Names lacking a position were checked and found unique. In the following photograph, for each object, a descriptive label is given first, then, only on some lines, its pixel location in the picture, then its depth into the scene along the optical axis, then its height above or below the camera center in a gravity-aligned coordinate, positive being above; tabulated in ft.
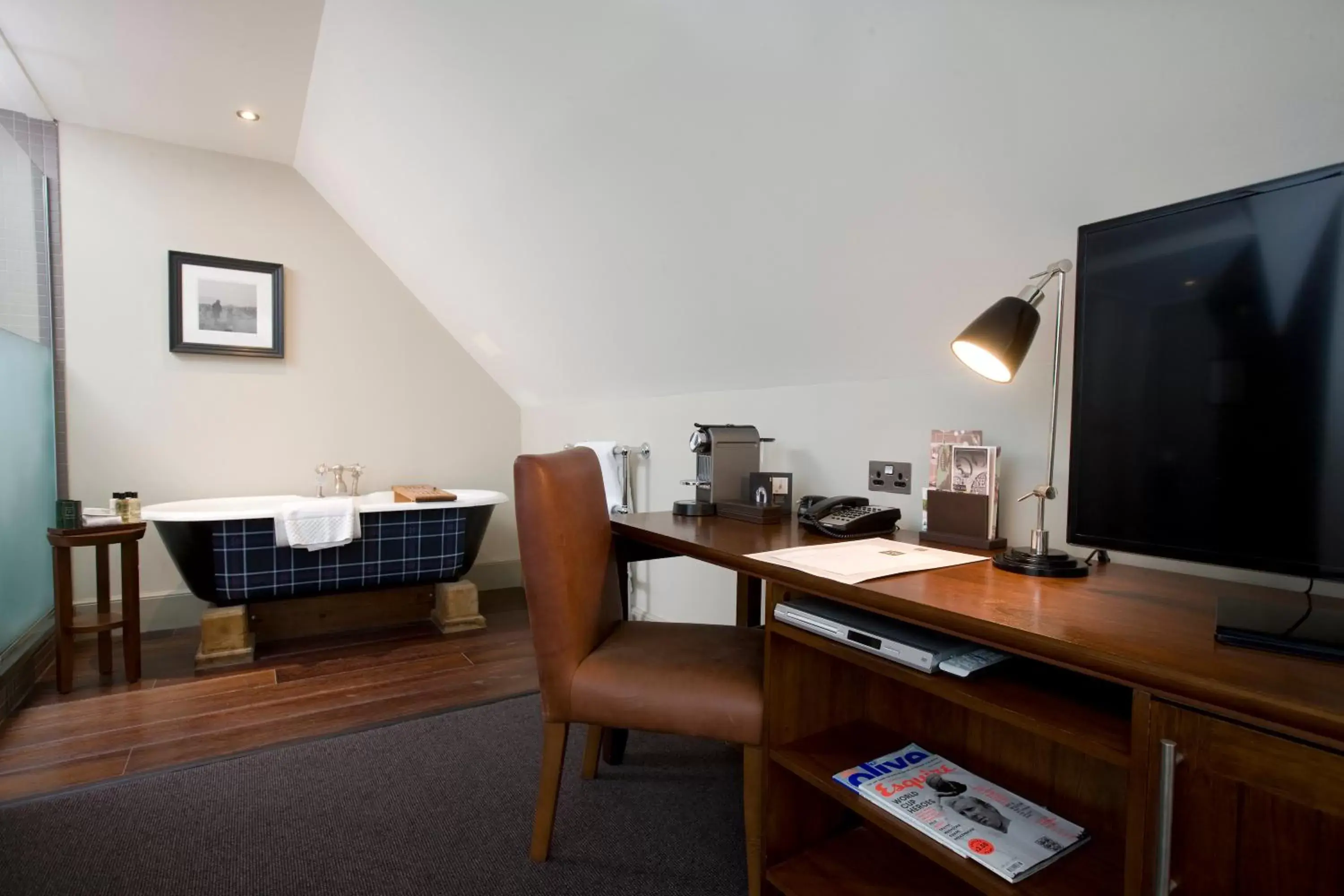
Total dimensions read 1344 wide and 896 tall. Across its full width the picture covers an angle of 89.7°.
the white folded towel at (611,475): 10.48 -0.74
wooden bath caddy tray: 11.43 -1.20
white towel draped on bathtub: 9.62 -1.46
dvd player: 3.48 -1.12
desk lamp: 3.93 +0.51
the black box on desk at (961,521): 4.99 -0.67
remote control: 3.33 -1.15
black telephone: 5.47 -0.72
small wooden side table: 8.27 -2.34
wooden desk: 2.21 -1.23
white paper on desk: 4.01 -0.84
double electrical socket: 6.16 -0.42
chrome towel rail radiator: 10.34 -0.75
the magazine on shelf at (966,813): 3.42 -2.15
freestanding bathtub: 9.34 -1.89
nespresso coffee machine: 6.85 -0.35
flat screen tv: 2.67 +0.25
